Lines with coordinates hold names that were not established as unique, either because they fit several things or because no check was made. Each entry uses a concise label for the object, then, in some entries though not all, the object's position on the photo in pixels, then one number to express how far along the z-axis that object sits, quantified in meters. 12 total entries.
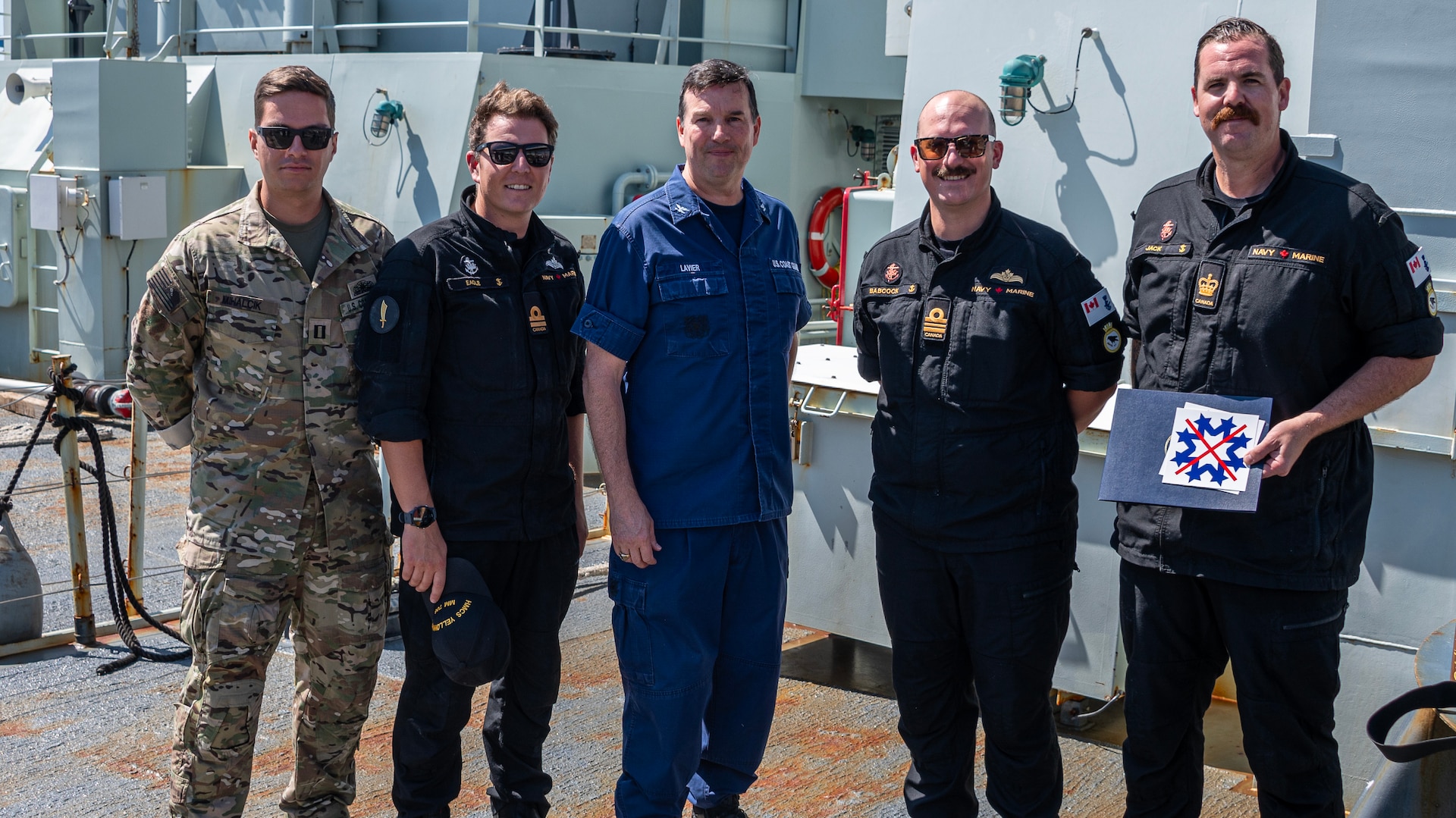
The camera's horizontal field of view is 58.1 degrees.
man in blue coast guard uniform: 3.27
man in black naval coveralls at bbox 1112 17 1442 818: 2.94
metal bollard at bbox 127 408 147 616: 5.56
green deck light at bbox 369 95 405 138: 9.85
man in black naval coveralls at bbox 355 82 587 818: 3.28
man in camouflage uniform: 3.30
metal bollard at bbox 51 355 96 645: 5.39
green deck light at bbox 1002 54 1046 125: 4.70
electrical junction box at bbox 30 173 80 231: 11.16
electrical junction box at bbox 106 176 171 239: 11.22
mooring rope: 5.32
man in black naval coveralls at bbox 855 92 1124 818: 3.25
